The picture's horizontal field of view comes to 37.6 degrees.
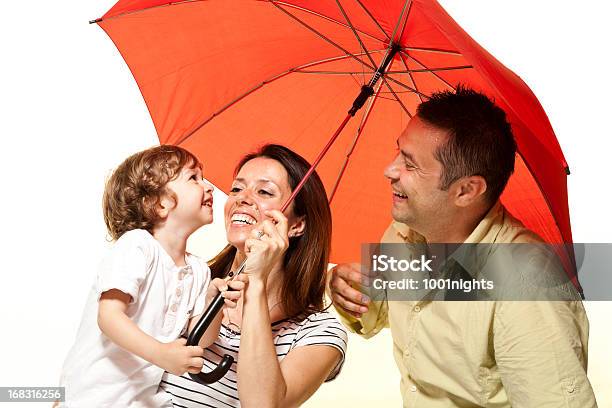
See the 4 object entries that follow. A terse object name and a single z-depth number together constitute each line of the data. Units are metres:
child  2.39
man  2.27
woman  2.37
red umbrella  2.72
